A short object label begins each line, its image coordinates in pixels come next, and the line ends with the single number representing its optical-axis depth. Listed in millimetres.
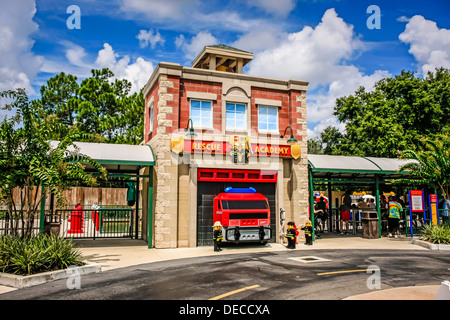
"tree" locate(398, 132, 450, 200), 15680
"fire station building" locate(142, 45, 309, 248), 14516
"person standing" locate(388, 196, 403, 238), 17250
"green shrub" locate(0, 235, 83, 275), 8656
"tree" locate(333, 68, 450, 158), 29375
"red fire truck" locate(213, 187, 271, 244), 13779
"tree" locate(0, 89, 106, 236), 9884
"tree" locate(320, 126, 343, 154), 45188
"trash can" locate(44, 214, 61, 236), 13962
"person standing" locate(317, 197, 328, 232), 19805
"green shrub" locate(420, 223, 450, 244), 14531
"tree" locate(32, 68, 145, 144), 39094
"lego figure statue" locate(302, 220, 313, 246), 14961
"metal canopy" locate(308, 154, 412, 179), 16906
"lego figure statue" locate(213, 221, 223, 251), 13328
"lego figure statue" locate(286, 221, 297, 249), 14145
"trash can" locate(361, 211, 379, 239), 17594
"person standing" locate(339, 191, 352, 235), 19234
